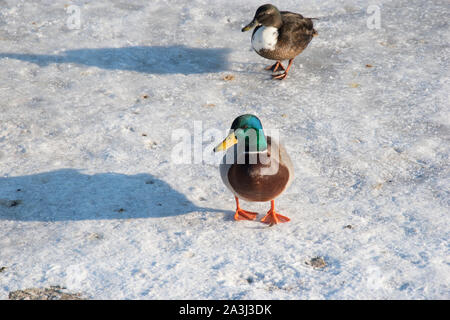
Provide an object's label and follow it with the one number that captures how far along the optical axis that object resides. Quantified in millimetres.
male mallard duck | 7207
